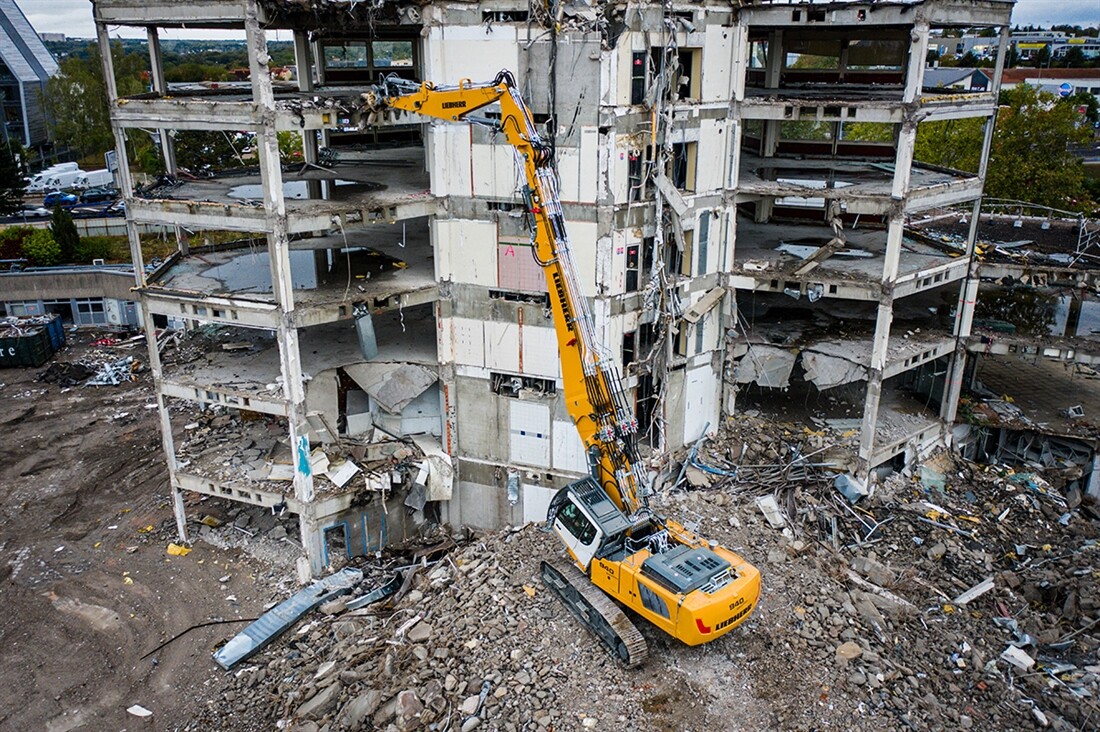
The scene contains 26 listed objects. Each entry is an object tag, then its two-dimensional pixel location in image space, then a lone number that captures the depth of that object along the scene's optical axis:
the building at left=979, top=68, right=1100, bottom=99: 82.66
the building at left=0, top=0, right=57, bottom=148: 72.88
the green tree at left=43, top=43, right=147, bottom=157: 67.81
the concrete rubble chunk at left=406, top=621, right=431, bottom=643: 18.17
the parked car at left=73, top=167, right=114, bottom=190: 66.38
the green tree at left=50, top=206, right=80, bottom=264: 45.62
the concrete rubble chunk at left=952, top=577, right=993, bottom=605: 20.55
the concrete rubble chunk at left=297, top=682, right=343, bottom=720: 16.95
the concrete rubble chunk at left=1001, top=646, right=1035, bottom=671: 17.95
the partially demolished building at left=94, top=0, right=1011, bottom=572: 21.53
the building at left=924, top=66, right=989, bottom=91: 59.88
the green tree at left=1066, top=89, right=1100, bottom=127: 56.14
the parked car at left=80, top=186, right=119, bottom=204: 60.50
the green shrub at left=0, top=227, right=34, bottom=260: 46.06
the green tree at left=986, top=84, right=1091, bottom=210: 39.41
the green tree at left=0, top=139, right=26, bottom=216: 52.00
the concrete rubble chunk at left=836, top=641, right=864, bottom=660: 16.75
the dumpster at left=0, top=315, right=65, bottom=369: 37.97
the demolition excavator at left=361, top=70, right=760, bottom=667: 16.22
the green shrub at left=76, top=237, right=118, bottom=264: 46.12
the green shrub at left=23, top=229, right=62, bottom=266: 45.31
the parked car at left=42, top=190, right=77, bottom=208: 58.89
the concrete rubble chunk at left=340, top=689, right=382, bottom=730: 16.28
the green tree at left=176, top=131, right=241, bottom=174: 53.50
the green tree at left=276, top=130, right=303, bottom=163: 57.38
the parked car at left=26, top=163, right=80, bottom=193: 65.61
